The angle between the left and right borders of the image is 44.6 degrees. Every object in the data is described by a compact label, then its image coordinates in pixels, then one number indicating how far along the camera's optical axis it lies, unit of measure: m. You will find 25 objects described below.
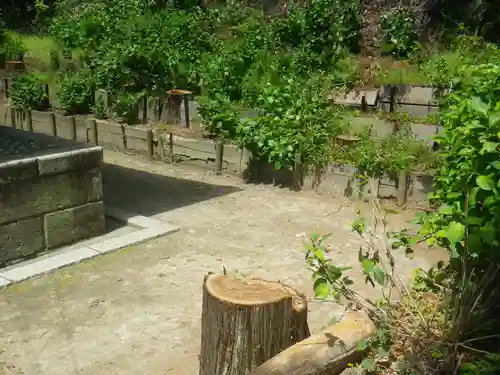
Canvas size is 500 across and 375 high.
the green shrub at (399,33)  11.08
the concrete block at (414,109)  8.77
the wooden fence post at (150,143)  9.23
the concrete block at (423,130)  7.77
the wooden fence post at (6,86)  11.95
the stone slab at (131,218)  6.33
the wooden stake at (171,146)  9.04
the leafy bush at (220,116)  8.42
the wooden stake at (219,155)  8.42
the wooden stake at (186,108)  9.52
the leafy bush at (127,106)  9.81
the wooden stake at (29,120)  10.79
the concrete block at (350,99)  9.06
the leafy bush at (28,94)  10.75
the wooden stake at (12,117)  10.99
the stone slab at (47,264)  5.08
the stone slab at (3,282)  4.91
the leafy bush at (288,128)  7.55
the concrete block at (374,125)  7.96
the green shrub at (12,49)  13.62
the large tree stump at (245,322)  3.15
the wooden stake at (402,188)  6.91
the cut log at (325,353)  3.06
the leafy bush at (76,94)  10.42
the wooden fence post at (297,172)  7.58
